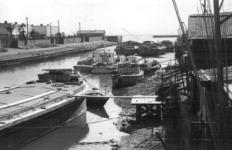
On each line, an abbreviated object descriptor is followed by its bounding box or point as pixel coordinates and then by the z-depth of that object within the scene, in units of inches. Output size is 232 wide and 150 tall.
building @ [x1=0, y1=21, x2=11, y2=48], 3747.5
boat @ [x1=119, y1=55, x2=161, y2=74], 2068.2
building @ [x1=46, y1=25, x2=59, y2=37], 5935.0
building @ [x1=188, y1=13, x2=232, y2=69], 864.9
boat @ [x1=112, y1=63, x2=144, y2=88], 1595.5
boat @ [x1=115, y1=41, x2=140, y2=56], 3631.9
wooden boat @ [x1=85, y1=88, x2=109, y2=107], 1132.5
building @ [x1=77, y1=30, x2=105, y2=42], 6503.9
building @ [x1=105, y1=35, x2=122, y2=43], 6977.9
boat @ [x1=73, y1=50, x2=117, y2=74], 2121.1
